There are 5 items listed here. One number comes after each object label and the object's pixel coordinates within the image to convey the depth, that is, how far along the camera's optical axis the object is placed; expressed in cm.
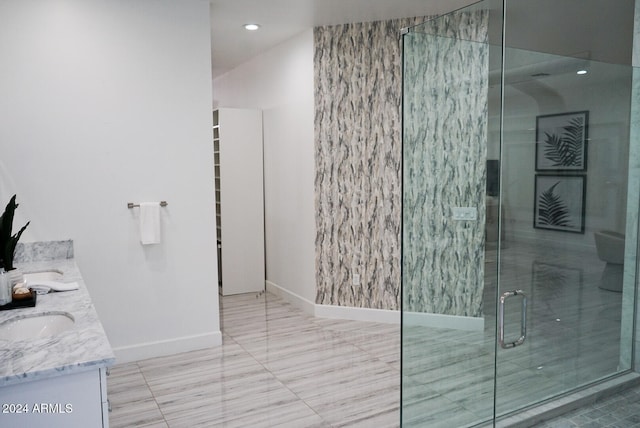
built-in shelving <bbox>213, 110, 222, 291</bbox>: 585
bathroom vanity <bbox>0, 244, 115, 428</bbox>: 146
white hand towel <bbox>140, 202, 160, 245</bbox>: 368
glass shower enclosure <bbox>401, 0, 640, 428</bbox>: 246
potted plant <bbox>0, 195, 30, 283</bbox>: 254
